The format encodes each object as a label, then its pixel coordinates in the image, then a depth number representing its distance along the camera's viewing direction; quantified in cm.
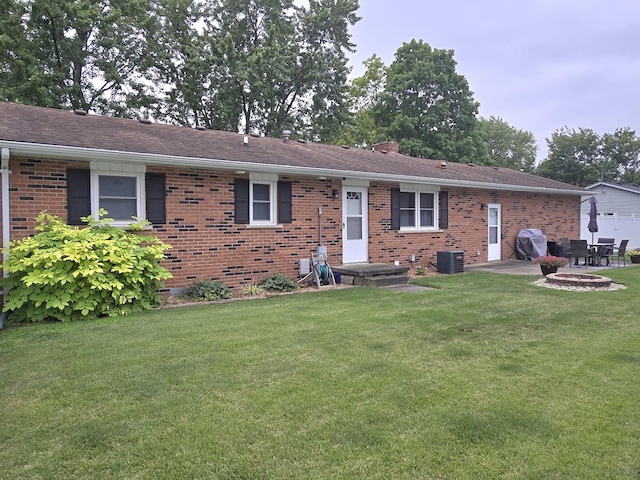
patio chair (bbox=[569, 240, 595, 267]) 1312
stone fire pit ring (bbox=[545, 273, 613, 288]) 897
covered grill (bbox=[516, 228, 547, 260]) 1492
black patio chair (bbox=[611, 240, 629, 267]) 1387
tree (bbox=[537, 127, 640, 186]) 3953
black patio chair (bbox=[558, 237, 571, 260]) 1452
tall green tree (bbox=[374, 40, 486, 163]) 2806
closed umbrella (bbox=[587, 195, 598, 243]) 1468
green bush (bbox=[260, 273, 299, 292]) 919
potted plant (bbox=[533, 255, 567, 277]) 1054
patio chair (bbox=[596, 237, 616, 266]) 1341
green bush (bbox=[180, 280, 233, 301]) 826
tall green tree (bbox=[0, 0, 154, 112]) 1741
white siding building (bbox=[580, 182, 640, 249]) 2182
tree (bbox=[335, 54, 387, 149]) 3175
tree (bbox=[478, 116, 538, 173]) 5118
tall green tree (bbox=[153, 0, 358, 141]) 2192
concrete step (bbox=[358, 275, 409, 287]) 977
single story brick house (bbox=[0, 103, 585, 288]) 742
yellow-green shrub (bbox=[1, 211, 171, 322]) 633
